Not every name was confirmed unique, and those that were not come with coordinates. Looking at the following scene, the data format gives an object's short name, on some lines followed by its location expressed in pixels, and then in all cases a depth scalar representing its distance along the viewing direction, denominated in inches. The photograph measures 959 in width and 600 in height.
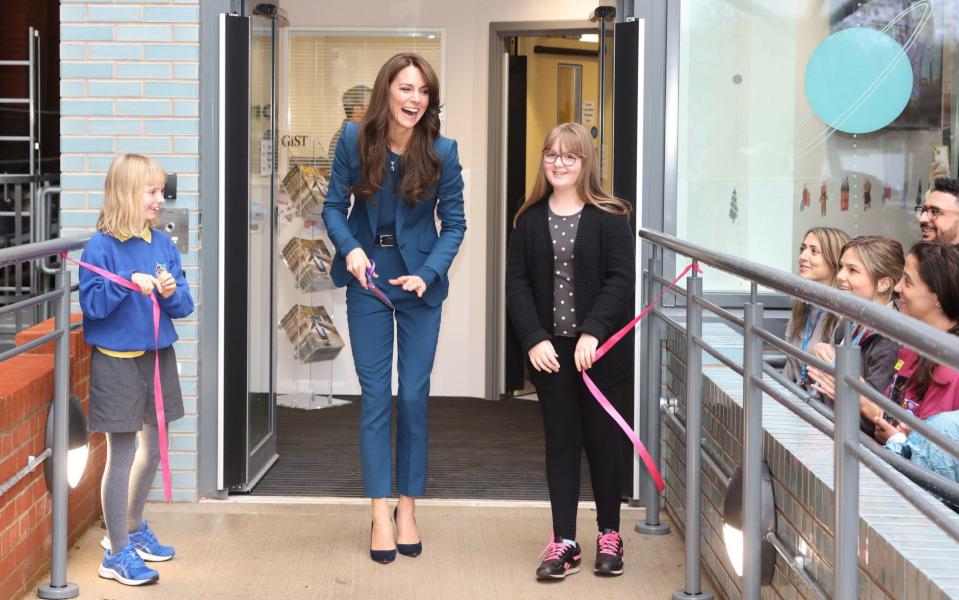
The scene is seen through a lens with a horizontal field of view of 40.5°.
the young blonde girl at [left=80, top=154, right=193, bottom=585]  145.0
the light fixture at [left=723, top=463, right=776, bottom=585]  128.0
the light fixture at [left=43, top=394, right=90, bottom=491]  155.1
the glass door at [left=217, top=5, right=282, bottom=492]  187.0
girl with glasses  151.9
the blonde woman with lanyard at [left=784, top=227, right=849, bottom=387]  156.2
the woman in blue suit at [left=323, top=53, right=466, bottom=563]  159.9
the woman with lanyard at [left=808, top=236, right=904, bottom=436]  140.9
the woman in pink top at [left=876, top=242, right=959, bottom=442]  128.1
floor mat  200.5
